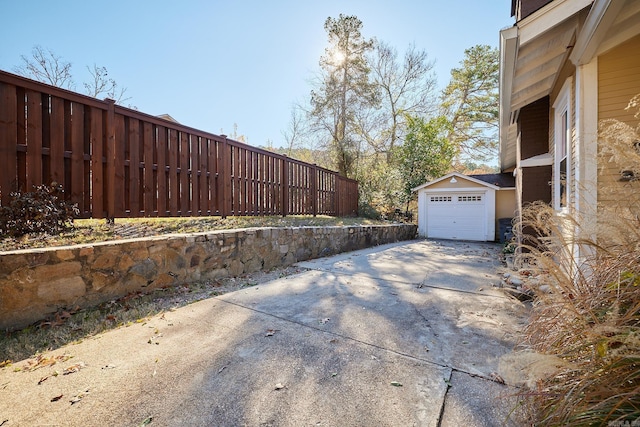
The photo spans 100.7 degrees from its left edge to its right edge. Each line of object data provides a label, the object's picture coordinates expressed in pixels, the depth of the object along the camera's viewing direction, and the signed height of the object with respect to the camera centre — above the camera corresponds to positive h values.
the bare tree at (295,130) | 15.39 +4.88
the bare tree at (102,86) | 9.64 +4.63
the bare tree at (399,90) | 16.23 +7.62
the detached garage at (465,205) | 10.88 +0.19
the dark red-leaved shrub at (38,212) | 2.75 -0.03
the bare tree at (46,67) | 8.79 +4.84
